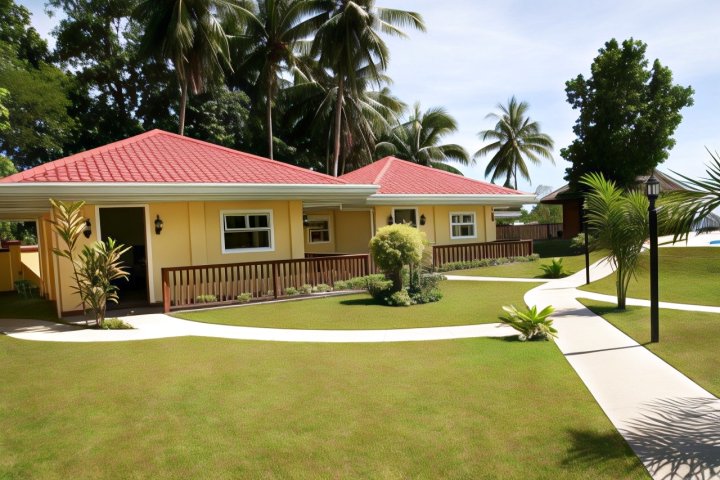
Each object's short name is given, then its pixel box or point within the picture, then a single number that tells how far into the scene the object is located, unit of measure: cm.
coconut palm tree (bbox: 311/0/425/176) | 2659
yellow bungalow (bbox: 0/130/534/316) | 1229
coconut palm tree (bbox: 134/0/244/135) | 2366
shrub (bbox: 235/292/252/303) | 1348
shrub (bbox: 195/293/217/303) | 1313
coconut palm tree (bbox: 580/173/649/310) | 1018
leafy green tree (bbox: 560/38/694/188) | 2652
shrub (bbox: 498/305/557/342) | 853
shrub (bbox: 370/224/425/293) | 1295
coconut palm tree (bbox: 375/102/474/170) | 4112
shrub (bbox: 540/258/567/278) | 1780
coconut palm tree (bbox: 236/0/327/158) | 2796
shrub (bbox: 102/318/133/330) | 1075
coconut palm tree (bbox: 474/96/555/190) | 4378
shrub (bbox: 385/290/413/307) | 1251
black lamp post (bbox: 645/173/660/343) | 782
